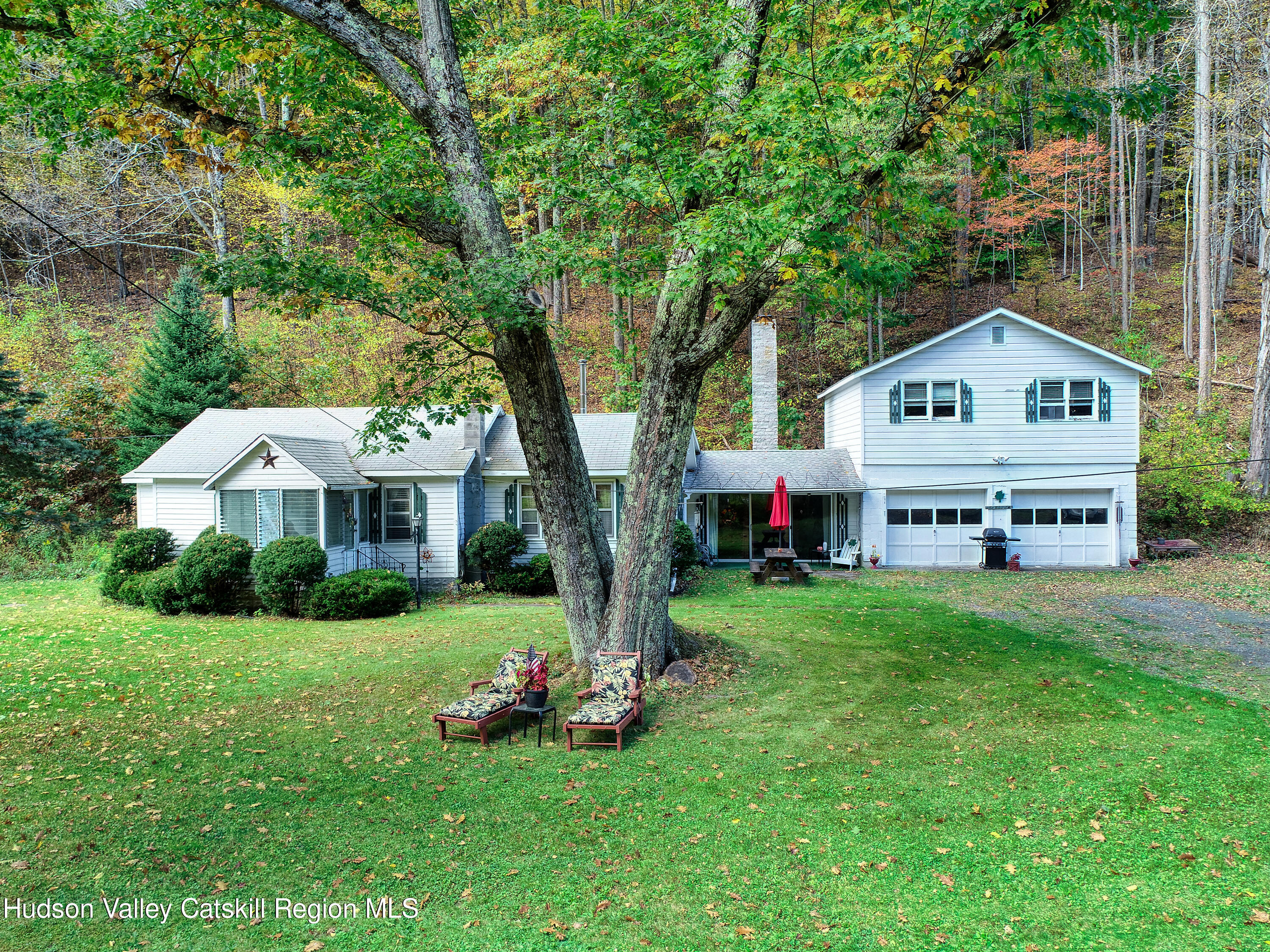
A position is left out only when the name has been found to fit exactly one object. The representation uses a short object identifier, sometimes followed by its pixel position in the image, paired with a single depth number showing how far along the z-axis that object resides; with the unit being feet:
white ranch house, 57.26
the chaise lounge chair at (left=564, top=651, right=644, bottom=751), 22.70
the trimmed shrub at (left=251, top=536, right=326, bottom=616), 46.70
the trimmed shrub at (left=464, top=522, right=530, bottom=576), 55.06
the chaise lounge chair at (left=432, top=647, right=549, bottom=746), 23.32
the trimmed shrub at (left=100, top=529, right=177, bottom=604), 50.03
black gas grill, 61.31
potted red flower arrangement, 24.32
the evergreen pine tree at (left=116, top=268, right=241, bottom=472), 73.56
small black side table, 23.86
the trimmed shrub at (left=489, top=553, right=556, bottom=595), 54.39
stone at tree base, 28.50
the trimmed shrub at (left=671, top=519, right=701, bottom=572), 55.77
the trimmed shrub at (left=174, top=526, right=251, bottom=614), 46.47
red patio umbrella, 57.26
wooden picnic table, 57.16
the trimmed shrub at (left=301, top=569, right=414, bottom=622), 46.55
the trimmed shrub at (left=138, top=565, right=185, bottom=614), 46.55
